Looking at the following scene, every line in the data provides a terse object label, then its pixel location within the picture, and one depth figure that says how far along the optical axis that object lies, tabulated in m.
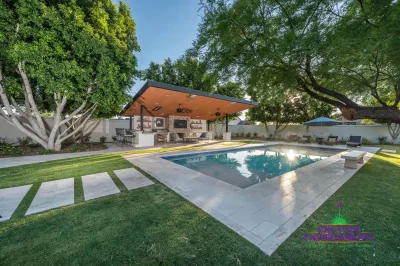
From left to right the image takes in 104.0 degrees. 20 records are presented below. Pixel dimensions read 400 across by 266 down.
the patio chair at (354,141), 10.75
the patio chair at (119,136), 11.36
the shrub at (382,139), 12.88
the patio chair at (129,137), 11.16
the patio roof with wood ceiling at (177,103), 8.23
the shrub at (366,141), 12.90
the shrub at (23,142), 9.48
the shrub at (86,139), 12.35
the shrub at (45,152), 7.60
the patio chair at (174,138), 14.86
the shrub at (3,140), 8.62
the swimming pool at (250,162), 5.55
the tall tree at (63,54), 5.52
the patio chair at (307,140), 14.39
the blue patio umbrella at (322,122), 11.28
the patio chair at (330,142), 12.29
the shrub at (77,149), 8.60
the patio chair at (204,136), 15.41
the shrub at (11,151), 7.11
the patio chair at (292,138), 15.48
